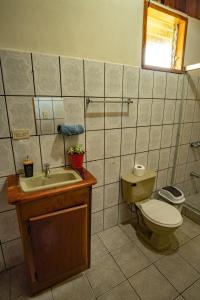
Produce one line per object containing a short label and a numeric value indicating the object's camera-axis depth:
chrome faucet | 1.27
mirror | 1.21
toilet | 1.48
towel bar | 1.38
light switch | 1.17
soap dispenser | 1.19
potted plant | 1.35
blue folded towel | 1.28
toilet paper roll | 1.73
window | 1.64
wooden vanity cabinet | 1.01
